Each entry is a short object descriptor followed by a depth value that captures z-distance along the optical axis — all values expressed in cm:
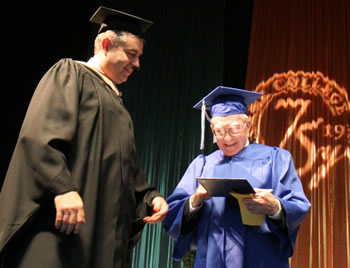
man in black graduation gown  142
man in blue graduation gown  221
